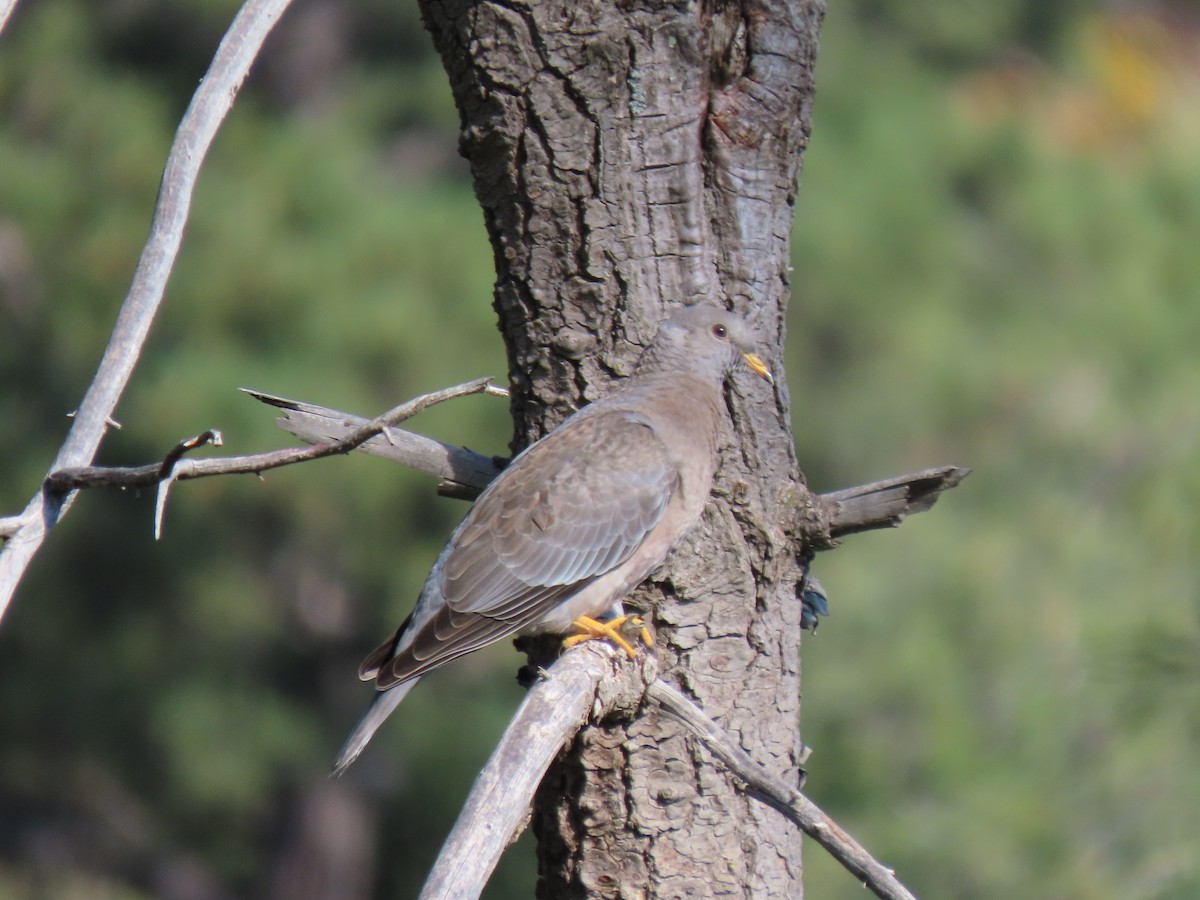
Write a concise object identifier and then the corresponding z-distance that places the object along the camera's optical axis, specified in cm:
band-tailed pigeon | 1313
